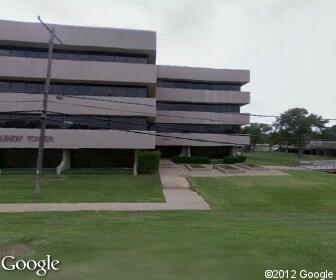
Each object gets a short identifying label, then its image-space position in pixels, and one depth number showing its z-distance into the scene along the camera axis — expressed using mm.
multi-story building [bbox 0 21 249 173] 26859
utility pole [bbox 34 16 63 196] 16594
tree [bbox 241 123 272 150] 92312
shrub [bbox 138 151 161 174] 27734
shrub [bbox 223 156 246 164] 39938
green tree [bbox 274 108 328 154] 68625
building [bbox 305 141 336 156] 79988
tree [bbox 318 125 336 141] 73500
